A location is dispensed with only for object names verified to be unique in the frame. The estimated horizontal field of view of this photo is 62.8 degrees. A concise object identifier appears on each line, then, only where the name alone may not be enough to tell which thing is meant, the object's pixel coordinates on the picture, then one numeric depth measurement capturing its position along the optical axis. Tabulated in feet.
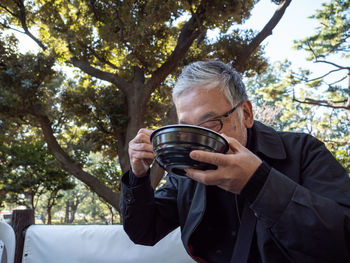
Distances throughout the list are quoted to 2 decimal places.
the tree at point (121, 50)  19.34
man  2.98
